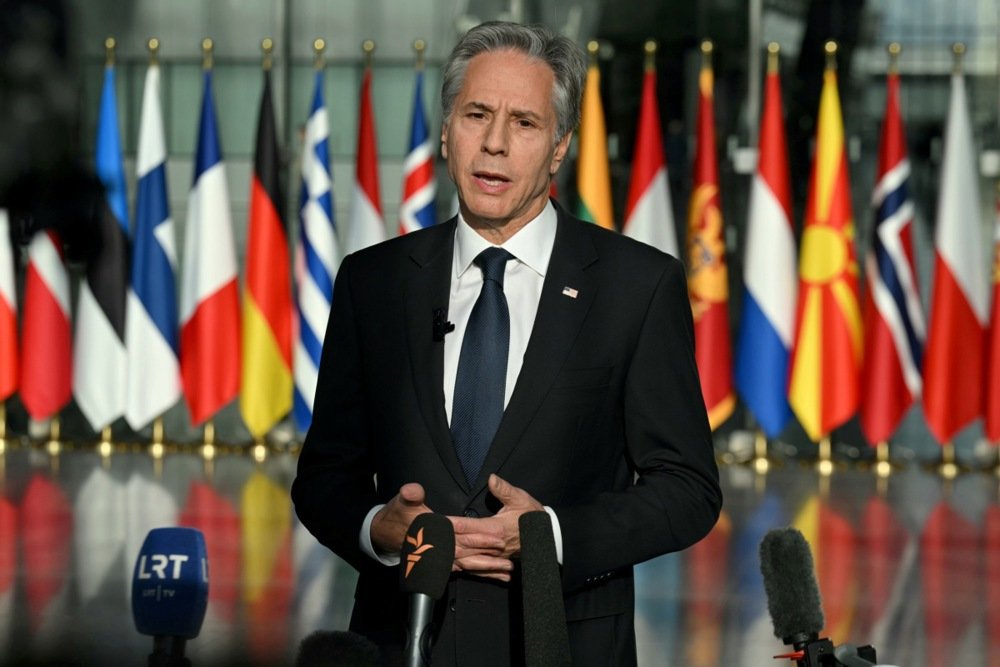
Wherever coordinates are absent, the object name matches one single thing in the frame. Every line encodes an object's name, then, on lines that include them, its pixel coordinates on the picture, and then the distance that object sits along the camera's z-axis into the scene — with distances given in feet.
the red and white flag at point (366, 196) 38.11
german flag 38.19
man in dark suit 6.57
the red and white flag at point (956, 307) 36.17
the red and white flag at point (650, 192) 37.06
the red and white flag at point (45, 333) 38.83
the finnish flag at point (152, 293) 37.96
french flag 38.19
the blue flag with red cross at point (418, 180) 37.65
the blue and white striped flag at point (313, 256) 37.45
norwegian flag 36.29
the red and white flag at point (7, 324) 39.29
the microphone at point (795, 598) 6.26
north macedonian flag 36.60
